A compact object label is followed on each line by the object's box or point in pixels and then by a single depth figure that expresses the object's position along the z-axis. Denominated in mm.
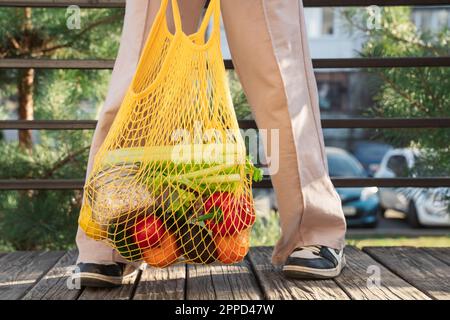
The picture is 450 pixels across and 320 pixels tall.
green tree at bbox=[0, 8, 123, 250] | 4216
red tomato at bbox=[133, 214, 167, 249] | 2899
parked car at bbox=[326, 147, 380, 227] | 18290
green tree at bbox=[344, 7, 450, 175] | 4312
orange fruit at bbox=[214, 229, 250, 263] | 2932
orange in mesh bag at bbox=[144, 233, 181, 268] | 2923
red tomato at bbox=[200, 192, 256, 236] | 2902
